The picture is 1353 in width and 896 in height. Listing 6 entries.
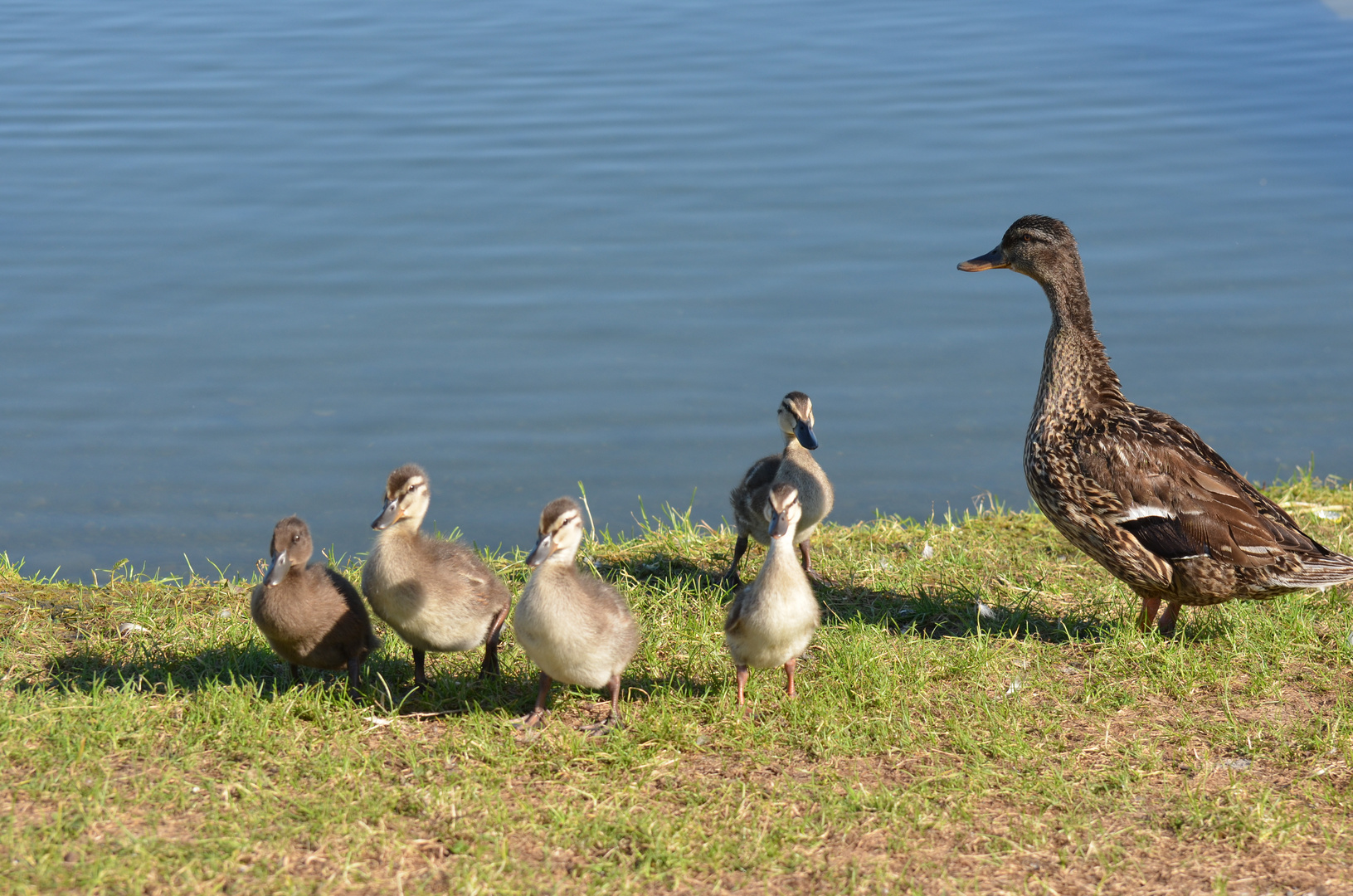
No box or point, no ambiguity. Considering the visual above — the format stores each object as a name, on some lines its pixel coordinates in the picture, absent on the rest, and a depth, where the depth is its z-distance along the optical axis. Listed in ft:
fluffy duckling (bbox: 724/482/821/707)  16.96
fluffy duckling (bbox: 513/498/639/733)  16.42
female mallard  19.67
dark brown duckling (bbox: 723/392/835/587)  22.86
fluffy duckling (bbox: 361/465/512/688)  17.20
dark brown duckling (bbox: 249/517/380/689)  16.85
